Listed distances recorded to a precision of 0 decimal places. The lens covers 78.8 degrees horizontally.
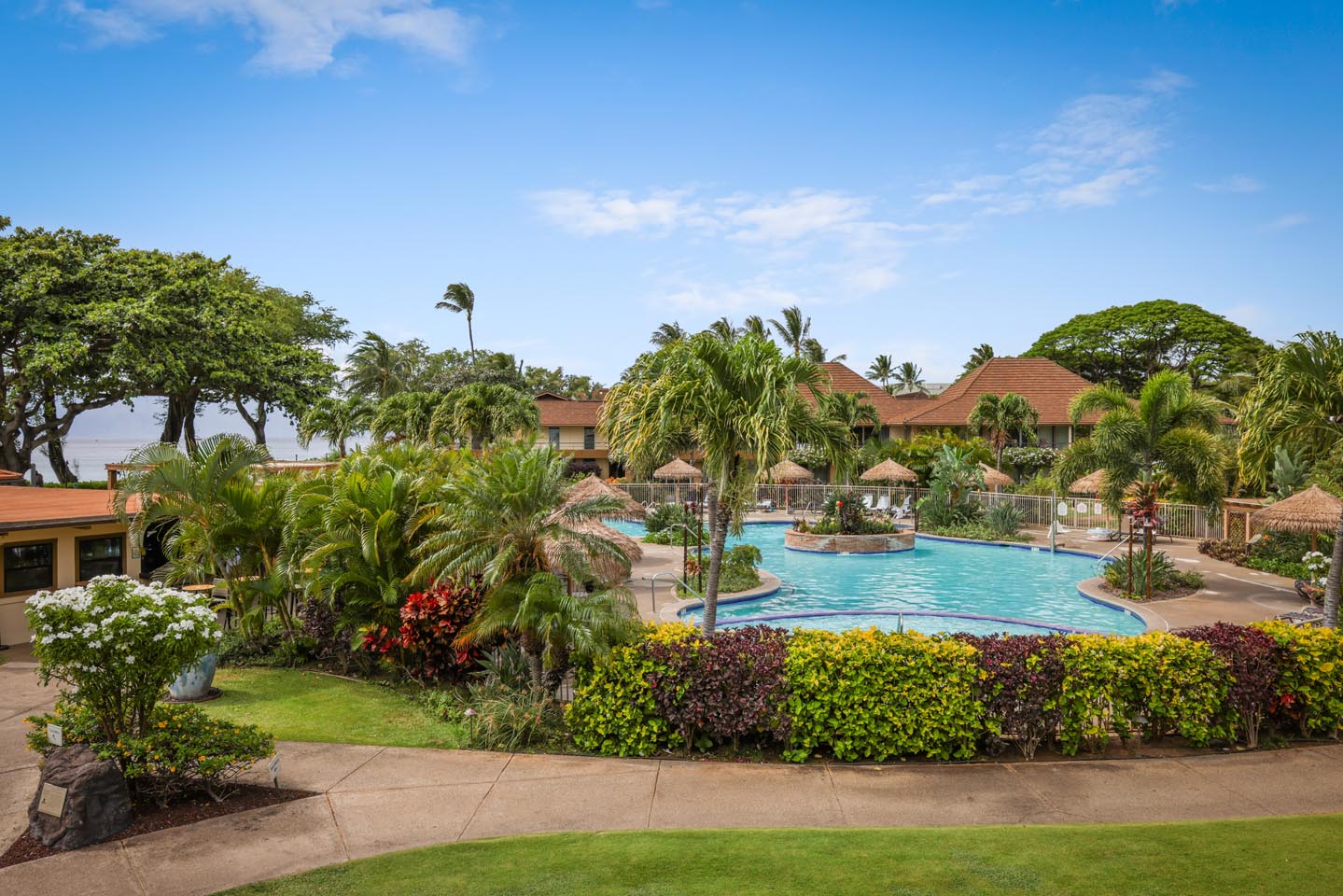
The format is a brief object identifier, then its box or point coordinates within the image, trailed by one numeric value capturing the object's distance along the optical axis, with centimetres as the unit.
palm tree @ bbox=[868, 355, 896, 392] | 9181
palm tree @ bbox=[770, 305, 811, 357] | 5916
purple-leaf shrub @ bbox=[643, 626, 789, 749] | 830
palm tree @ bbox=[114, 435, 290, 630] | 1272
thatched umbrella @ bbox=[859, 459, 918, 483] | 3238
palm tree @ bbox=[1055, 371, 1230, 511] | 2108
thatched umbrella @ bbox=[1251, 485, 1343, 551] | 1680
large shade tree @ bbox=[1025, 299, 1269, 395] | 5953
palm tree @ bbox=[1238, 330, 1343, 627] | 1116
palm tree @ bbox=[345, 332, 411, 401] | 6075
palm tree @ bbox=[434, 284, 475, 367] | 6288
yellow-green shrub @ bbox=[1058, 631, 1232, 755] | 824
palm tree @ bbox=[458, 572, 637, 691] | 879
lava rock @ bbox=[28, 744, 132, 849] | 635
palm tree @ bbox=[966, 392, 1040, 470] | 3916
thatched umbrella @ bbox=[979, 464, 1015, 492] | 3065
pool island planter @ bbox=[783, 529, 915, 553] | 2611
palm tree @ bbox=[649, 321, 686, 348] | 6297
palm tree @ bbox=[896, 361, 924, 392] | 9038
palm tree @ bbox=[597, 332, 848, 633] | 970
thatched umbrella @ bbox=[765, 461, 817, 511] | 3287
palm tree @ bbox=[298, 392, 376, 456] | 4459
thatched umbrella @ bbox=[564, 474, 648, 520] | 1817
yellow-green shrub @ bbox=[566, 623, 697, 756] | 848
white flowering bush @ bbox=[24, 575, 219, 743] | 676
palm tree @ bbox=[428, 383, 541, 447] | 3453
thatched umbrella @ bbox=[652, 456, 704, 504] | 3694
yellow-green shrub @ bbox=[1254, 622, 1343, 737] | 851
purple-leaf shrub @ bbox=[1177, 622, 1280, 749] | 835
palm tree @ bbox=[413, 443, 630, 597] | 988
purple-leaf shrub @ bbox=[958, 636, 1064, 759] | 816
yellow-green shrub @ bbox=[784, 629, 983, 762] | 812
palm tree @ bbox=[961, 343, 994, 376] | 7869
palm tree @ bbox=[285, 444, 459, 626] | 1172
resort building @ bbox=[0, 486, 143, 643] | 1380
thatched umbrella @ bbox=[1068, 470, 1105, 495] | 2506
